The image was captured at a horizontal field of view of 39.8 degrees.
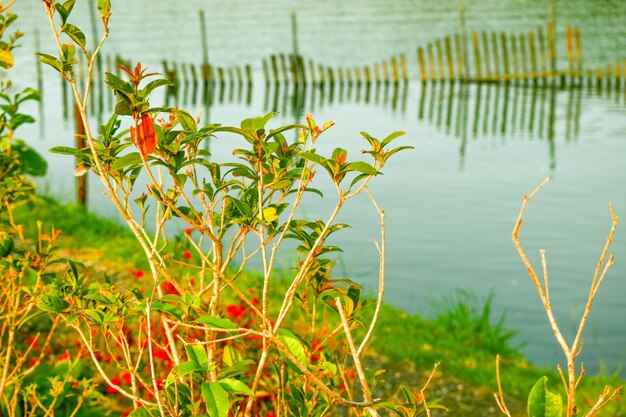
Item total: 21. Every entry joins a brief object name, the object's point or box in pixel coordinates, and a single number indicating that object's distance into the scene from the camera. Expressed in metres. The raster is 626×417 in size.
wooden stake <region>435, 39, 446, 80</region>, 23.52
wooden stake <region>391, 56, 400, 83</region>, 23.86
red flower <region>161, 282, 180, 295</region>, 4.26
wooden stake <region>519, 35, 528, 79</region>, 23.17
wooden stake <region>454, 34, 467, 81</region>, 23.70
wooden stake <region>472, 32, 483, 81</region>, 23.50
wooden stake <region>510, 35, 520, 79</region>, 22.62
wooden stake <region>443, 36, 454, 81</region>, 23.32
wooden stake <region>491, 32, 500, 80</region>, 22.92
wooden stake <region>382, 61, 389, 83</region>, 23.88
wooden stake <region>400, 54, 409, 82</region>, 23.72
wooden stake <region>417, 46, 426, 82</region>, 23.17
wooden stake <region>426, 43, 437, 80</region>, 23.53
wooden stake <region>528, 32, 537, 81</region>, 23.17
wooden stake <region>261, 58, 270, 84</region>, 24.12
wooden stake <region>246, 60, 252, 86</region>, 23.59
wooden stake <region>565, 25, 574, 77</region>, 22.98
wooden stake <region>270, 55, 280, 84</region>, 23.76
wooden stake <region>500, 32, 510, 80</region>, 22.81
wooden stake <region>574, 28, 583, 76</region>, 22.88
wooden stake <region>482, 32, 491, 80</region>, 23.14
